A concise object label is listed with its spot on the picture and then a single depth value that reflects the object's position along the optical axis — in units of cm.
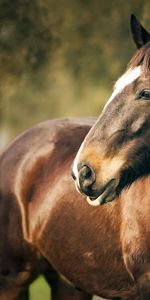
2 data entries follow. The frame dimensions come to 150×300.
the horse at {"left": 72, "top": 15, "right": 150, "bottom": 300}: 667
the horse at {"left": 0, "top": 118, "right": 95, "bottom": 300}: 941
